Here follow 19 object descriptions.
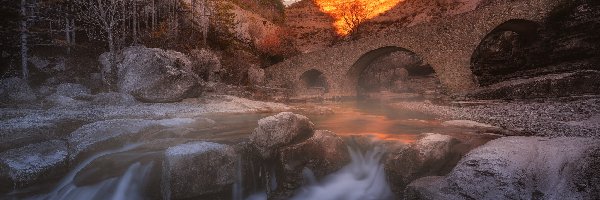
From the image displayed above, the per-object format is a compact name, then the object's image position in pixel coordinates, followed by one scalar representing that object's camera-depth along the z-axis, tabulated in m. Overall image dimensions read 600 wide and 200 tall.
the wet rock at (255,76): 23.79
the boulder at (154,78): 13.35
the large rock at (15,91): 12.41
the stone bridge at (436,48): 15.34
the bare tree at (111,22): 15.31
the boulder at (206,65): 19.65
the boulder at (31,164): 5.71
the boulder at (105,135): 6.74
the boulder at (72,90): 13.50
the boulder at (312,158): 6.49
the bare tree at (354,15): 37.53
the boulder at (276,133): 6.71
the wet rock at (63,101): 11.73
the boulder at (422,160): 5.87
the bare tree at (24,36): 14.25
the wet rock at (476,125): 8.25
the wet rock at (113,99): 12.54
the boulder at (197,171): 5.62
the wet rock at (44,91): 13.77
